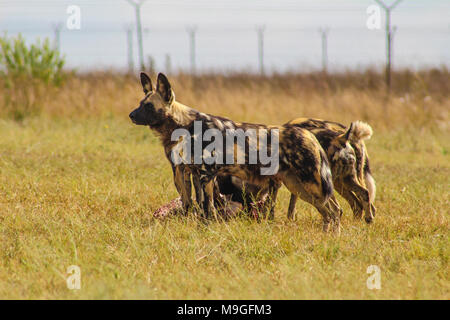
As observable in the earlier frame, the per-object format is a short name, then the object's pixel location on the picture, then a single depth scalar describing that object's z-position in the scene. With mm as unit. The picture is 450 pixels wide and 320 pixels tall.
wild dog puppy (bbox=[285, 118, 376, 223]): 13047
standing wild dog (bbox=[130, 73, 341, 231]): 12406
